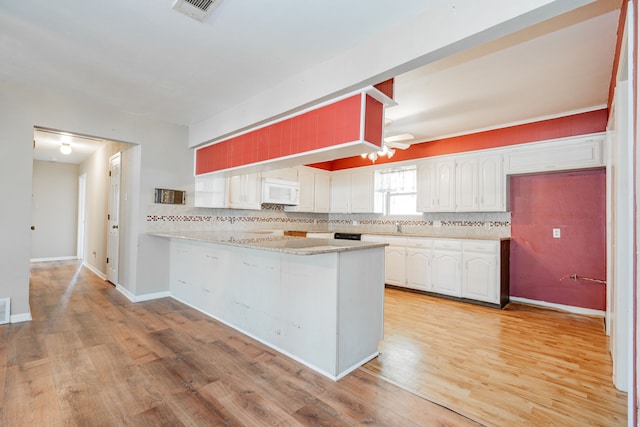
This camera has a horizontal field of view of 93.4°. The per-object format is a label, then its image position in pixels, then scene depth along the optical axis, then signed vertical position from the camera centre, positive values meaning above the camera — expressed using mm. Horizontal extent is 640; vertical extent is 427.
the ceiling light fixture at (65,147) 5094 +1115
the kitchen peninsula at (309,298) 2213 -694
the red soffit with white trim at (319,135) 2371 +748
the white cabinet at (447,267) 4266 -706
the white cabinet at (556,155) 3570 +816
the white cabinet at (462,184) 4254 +520
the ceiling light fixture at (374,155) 4119 +867
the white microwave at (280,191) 5180 +442
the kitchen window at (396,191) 5418 +498
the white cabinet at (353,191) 5816 +514
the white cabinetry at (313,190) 5964 +536
